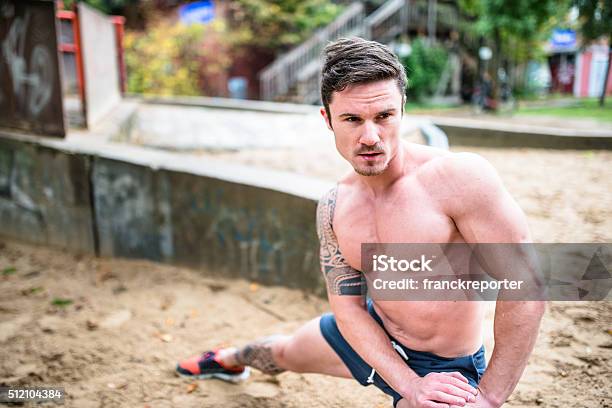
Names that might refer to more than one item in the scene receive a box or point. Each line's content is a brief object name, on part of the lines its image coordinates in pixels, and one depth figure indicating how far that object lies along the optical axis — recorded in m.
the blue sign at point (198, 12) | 18.72
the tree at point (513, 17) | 13.91
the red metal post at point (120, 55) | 9.99
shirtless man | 1.73
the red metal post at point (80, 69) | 5.81
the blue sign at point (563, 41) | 27.10
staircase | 16.41
